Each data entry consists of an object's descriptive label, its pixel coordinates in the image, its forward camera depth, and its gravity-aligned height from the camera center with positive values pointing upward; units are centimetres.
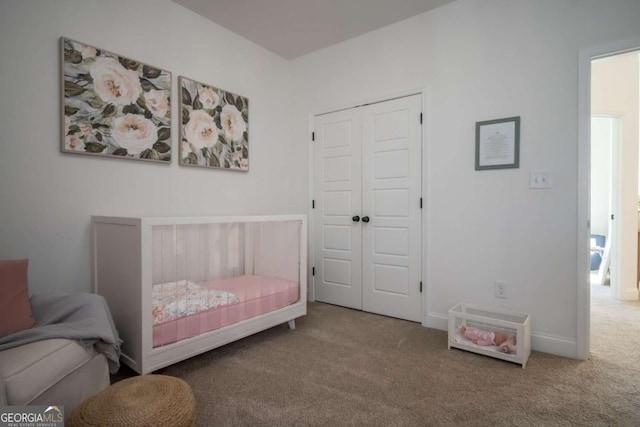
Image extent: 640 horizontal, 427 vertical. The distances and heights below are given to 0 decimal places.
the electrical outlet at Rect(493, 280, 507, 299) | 235 -57
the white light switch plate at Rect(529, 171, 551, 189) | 219 +20
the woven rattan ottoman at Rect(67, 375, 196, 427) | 107 -67
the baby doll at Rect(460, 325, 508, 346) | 212 -82
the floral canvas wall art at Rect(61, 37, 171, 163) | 196 +67
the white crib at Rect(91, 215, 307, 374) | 170 -42
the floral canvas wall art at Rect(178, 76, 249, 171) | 255 +67
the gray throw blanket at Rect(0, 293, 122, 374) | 135 -51
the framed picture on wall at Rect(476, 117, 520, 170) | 229 +46
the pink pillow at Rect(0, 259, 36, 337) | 140 -39
